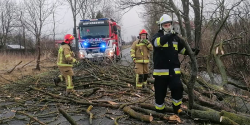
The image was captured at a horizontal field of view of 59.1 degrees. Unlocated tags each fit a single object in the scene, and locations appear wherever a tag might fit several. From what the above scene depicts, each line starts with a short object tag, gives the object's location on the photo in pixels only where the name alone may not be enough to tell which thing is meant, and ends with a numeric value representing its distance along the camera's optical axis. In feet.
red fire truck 41.01
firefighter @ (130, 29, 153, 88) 20.66
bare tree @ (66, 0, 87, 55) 70.69
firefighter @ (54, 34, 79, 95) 19.42
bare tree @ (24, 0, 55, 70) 33.88
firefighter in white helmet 12.19
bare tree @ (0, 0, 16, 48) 99.64
